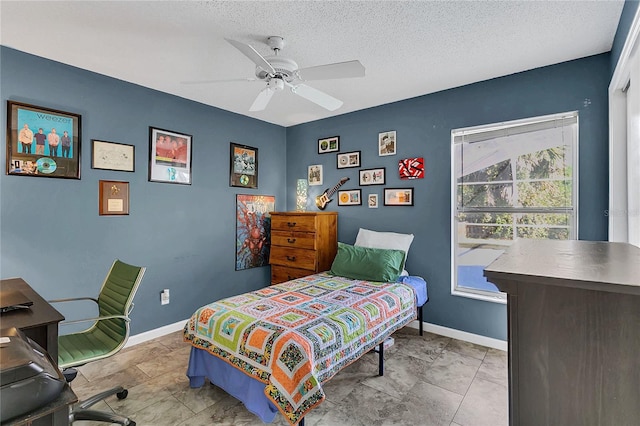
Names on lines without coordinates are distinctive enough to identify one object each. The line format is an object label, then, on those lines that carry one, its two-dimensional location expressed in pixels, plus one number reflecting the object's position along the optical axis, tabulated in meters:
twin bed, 1.73
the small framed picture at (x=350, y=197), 3.98
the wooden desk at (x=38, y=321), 1.40
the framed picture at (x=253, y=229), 4.07
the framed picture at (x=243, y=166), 3.98
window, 2.73
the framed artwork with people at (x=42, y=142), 2.43
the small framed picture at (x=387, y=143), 3.67
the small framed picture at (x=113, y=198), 2.89
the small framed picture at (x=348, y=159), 3.98
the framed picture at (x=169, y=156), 3.23
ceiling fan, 1.92
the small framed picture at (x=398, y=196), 3.55
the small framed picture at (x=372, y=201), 3.83
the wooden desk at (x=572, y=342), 0.56
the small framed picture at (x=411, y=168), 3.47
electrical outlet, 3.31
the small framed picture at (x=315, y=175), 4.36
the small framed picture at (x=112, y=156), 2.84
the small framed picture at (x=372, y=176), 3.77
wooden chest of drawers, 3.74
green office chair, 1.84
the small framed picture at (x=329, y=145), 4.17
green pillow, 3.10
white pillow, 3.43
